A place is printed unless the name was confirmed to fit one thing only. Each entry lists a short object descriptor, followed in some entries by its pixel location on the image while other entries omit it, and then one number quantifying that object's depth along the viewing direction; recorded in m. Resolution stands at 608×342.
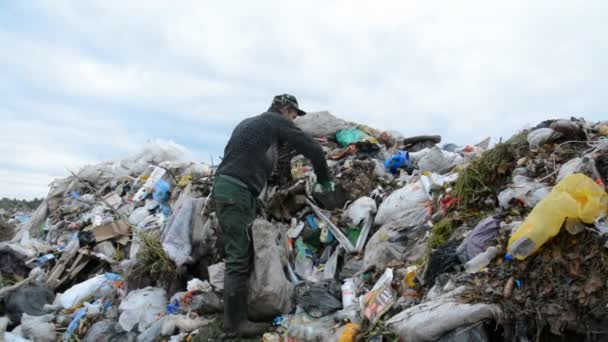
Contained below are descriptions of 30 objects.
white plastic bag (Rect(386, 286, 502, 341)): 2.09
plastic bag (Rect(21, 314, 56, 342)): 3.83
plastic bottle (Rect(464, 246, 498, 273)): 2.45
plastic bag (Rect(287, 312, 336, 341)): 2.83
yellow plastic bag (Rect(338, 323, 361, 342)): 2.53
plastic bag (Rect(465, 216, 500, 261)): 2.61
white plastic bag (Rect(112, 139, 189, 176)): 7.34
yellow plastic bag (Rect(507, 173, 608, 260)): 2.17
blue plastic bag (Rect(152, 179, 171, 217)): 5.63
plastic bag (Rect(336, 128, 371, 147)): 5.87
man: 3.06
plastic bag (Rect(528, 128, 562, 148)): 3.41
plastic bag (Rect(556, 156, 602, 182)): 2.71
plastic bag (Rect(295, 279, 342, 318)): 3.07
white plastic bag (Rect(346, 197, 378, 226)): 3.86
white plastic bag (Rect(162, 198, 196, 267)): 3.90
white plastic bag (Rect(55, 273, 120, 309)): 4.35
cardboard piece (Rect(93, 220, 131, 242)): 5.15
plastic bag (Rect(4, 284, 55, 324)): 4.26
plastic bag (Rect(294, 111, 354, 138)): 6.05
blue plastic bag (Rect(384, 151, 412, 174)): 4.84
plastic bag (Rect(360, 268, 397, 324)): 2.62
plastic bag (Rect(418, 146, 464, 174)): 4.57
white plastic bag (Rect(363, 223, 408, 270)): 3.28
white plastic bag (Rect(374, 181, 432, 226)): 3.60
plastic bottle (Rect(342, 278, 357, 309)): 3.04
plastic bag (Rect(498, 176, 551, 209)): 2.85
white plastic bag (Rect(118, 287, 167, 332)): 3.75
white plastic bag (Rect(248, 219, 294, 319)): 3.10
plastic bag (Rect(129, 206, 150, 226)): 5.62
